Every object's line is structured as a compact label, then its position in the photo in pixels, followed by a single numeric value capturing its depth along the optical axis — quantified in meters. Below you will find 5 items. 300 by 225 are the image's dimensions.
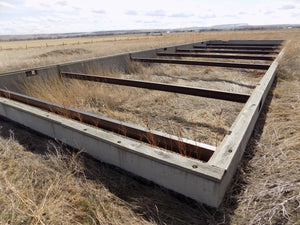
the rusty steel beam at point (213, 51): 8.58
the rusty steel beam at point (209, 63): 5.64
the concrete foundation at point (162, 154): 1.70
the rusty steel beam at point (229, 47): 9.89
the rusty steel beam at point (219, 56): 6.90
